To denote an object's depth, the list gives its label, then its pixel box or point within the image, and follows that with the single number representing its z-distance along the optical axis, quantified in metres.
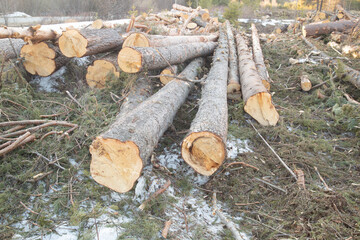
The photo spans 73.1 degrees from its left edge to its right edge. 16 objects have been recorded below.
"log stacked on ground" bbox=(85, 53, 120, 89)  4.57
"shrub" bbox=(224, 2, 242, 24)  13.16
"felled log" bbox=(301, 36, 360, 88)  4.90
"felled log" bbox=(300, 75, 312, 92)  5.29
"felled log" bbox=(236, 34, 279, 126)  3.89
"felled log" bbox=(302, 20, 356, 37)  9.01
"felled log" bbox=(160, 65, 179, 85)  4.71
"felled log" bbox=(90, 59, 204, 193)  2.27
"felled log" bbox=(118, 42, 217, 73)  3.86
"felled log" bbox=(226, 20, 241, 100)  4.82
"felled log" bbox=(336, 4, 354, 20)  11.00
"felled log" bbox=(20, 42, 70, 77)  4.59
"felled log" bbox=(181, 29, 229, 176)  2.60
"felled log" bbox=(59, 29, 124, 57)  4.30
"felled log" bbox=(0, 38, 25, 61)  4.59
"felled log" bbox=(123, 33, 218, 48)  4.79
